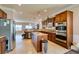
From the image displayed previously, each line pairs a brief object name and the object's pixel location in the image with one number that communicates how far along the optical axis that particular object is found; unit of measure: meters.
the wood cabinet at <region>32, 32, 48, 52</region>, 2.20
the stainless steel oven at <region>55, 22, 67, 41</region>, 2.55
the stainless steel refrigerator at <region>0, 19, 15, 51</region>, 2.21
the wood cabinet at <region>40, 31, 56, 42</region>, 3.30
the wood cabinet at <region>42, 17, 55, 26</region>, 3.64
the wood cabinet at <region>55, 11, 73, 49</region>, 2.43
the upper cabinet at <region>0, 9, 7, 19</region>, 2.36
